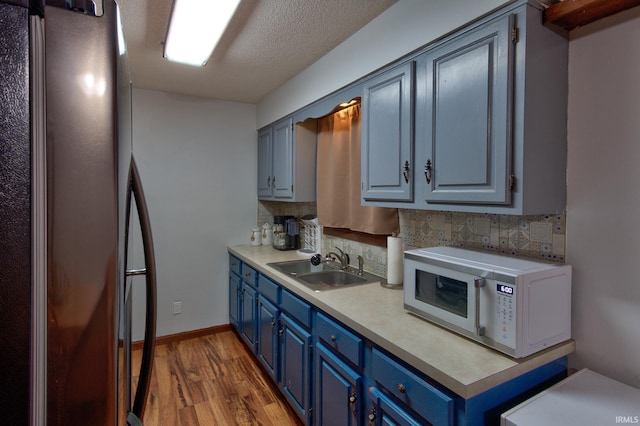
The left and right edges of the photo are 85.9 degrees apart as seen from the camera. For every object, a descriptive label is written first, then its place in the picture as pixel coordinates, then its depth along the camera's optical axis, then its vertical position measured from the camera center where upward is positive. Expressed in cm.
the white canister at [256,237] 351 -30
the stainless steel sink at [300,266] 267 -47
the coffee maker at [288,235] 331 -27
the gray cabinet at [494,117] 118 +35
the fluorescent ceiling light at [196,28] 162 +95
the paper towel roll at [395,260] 198 -30
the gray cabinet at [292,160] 283 +41
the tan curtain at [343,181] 222 +21
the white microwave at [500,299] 111 -32
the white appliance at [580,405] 100 -60
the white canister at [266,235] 356 -28
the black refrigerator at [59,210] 51 -1
